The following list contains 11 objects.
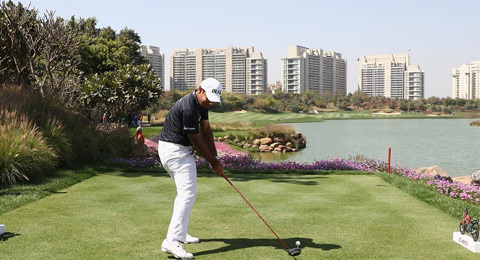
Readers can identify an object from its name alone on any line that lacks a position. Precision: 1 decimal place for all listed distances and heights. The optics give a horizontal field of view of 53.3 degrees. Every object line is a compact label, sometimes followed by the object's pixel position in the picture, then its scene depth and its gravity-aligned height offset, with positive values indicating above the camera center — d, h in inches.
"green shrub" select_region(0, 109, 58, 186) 421.1 -40.4
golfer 212.4 -18.6
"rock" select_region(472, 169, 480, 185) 597.3 -86.5
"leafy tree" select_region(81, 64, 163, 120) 1030.4 +42.7
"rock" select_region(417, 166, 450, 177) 687.9 -92.5
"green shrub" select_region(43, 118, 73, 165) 512.4 -35.1
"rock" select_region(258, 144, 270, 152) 1509.6 -127.4
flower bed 567.2 -71.8
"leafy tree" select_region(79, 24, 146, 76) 1622.8 +200.2
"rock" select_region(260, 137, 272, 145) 1552.2 -108.0
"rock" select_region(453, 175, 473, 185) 662.8 -102.1
